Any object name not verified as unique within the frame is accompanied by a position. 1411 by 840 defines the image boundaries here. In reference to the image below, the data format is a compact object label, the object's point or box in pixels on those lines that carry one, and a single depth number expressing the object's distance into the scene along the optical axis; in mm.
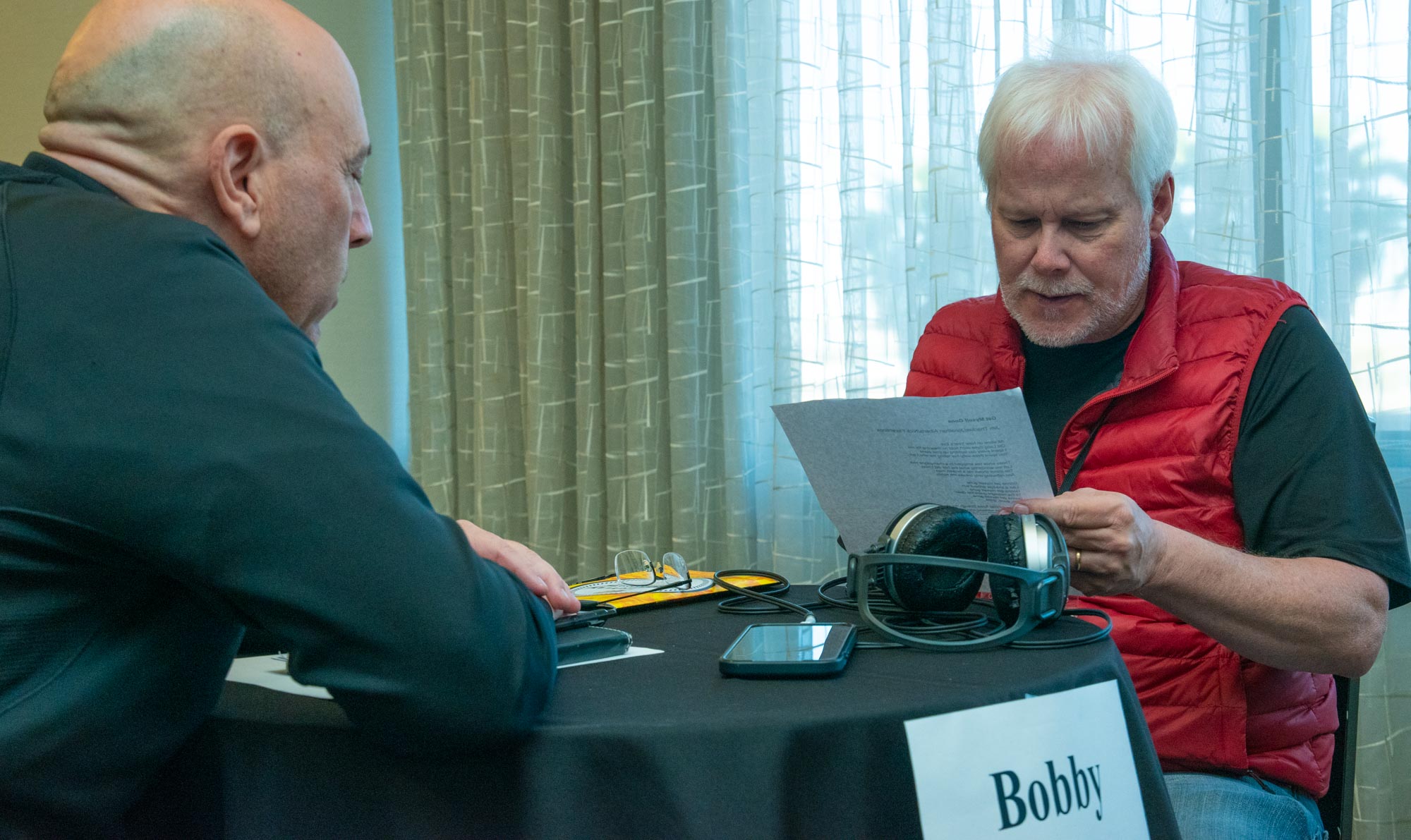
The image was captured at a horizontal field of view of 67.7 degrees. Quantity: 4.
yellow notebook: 1190
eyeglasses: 1302
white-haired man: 1085
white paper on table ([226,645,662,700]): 844
